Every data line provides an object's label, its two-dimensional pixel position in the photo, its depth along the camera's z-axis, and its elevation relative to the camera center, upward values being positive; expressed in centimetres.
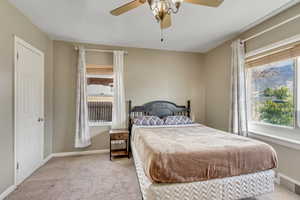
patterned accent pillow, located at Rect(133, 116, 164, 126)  350 -48
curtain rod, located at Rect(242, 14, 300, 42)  218 +117
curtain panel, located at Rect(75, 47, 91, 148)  358 -18
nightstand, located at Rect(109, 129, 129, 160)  342 -84
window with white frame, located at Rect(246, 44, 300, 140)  230 +15
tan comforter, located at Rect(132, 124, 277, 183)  168 -69
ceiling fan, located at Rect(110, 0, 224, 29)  145 +94
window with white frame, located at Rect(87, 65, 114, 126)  395 +16
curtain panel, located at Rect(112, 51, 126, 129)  380 +13
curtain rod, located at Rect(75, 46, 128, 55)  384 +125
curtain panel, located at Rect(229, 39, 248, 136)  291 +12
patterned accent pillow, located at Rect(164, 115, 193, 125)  365 -49
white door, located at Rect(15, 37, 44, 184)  240 -15
